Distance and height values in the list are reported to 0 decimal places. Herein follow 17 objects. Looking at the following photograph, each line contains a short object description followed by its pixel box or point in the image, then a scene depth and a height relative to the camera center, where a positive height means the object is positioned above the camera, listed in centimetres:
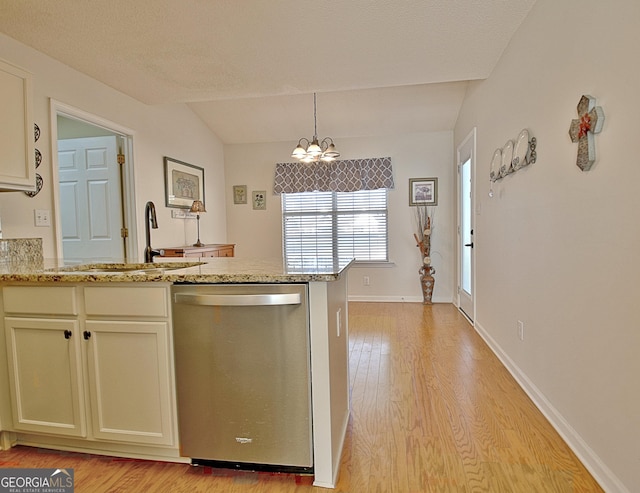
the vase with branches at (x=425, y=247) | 499 -26
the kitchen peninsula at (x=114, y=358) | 152 -55
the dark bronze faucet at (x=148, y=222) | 231 +8
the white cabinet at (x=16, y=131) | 200 +61
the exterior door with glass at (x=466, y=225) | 393 +2
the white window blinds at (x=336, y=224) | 532 +9
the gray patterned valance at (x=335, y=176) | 518 +78
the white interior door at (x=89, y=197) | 344 +37
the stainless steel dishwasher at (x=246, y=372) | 150 -59
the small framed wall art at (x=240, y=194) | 564 +59
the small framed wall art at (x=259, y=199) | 559 +50
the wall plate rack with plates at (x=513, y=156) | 230 +49
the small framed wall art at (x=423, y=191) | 512 +52
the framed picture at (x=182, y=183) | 407 +61
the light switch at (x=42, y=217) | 259 +15
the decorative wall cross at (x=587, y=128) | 155 +42
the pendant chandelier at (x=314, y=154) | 359 +77
